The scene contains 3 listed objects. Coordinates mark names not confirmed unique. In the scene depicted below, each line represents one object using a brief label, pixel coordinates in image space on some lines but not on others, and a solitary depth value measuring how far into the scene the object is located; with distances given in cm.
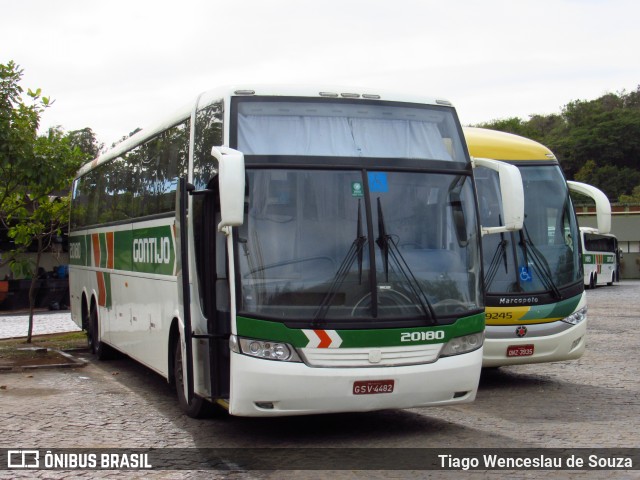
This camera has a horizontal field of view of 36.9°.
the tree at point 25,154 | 1571
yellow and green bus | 1248
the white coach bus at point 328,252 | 852
